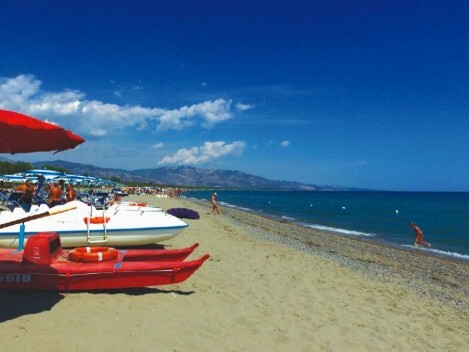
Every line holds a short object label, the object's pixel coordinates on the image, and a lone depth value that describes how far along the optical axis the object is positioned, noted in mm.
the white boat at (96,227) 9219
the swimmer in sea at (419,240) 20678
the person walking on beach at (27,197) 14927
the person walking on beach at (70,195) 18753
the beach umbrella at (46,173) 26978
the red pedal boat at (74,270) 6160
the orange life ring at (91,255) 6785
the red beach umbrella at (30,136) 3916
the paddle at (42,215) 4280
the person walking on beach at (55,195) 15501
